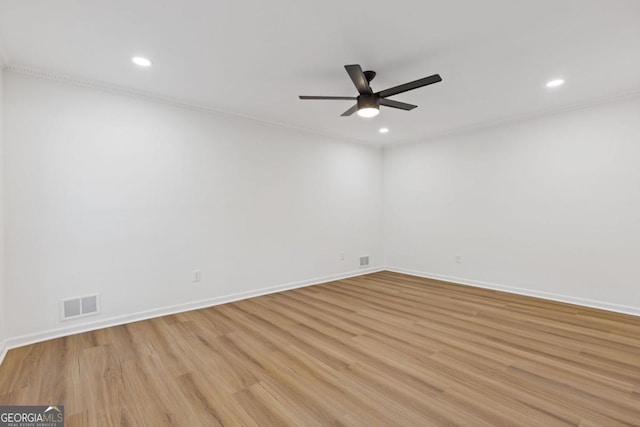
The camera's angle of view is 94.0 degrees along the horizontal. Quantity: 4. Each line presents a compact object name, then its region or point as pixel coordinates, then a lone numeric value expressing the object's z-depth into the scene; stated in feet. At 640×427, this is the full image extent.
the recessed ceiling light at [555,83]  10.80
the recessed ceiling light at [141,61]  9.02
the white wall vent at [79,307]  10.04
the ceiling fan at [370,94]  8.38
